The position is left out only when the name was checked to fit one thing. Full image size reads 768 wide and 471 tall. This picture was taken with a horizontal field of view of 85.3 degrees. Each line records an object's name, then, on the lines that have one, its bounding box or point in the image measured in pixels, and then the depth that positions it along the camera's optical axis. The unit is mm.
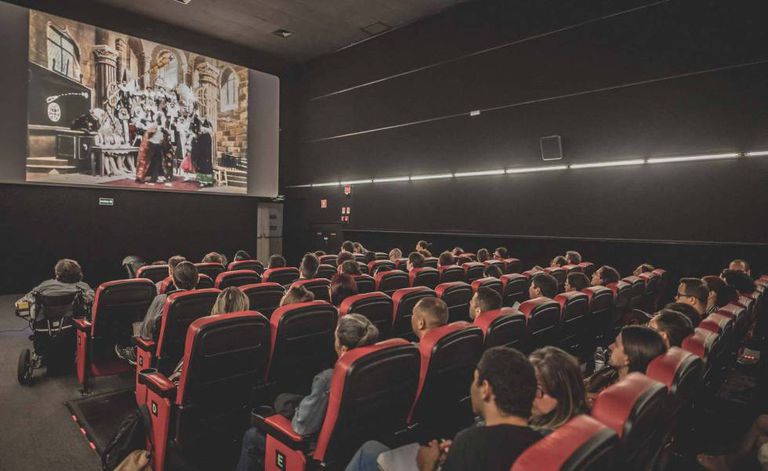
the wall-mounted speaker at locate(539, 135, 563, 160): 7270
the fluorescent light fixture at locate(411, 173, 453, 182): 9008
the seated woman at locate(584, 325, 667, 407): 1889
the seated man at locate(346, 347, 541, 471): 1120
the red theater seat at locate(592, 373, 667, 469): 1113
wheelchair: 3621
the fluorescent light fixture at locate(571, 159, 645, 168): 6539
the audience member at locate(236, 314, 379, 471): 2006
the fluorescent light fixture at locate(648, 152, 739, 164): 5801
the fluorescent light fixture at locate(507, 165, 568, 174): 7379
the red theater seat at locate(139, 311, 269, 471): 2074
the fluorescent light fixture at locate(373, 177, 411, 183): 9791
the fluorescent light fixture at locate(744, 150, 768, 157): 5531
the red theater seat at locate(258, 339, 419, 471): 1586
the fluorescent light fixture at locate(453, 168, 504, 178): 8164
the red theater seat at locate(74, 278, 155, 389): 3293
